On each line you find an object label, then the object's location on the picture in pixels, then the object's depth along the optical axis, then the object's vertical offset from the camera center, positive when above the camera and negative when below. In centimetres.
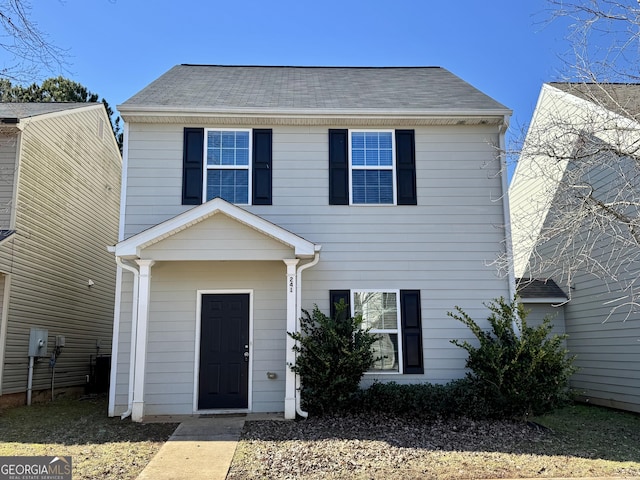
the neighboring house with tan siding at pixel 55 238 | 1045 +206
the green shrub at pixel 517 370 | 832 -54
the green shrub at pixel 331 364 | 850 -44
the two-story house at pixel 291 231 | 927 +168
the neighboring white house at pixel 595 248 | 674 +139
